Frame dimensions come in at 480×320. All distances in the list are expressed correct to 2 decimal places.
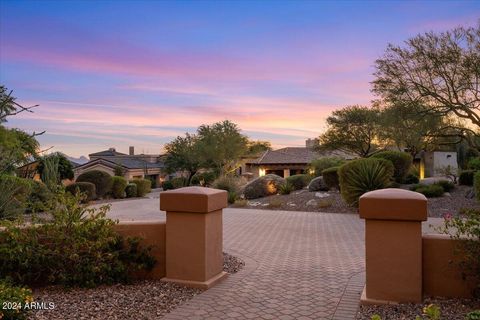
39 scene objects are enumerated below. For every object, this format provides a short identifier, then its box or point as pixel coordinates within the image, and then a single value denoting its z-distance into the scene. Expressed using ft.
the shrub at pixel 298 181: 83.58
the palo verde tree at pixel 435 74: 57.67
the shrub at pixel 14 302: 13.80
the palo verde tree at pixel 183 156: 150.61
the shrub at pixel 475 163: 64.39
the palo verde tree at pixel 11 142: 24.56
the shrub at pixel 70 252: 19.08
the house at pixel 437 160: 117.39
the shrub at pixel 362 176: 52.90
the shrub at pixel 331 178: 69.46
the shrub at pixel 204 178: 128.16
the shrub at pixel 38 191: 59.08
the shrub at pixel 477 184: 49.01
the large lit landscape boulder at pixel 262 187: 74.33
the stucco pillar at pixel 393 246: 17.04
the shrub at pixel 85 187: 79.25
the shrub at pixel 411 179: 73.99
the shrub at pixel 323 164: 92.27
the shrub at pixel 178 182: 137.10
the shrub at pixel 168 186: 137.55
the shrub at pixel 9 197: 34.63
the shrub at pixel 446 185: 65.31
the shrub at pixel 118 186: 90.79
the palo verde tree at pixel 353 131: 129.18
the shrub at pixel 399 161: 69.36
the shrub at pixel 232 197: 68.85
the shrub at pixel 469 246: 16.71
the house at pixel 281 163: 165.48
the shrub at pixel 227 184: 77.92
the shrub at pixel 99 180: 84.64
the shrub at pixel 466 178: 68.16
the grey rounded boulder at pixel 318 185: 72.64
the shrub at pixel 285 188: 73.65
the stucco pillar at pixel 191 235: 19.77
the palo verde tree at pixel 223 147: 138.72
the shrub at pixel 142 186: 102.39
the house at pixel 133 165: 157.28
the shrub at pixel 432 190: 60.08
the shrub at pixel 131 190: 98.17
